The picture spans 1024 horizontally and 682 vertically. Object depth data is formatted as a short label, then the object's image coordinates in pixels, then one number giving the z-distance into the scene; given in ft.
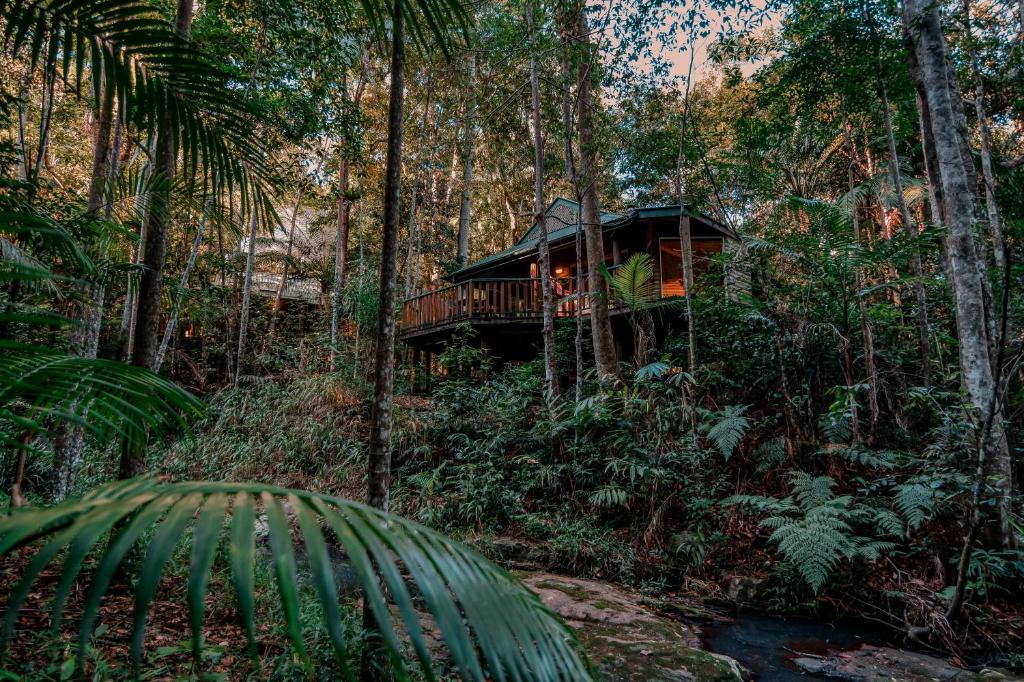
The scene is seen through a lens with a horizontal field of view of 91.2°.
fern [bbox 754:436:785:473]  18.54
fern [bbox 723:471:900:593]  13.41
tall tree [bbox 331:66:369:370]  22.41
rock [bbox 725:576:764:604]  14.56
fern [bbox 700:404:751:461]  17.93
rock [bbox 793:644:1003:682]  10.50
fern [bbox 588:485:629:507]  17.94
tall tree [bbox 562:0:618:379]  26.87
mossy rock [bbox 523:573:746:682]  10.16
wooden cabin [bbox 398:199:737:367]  39.37
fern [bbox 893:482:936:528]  13.69
